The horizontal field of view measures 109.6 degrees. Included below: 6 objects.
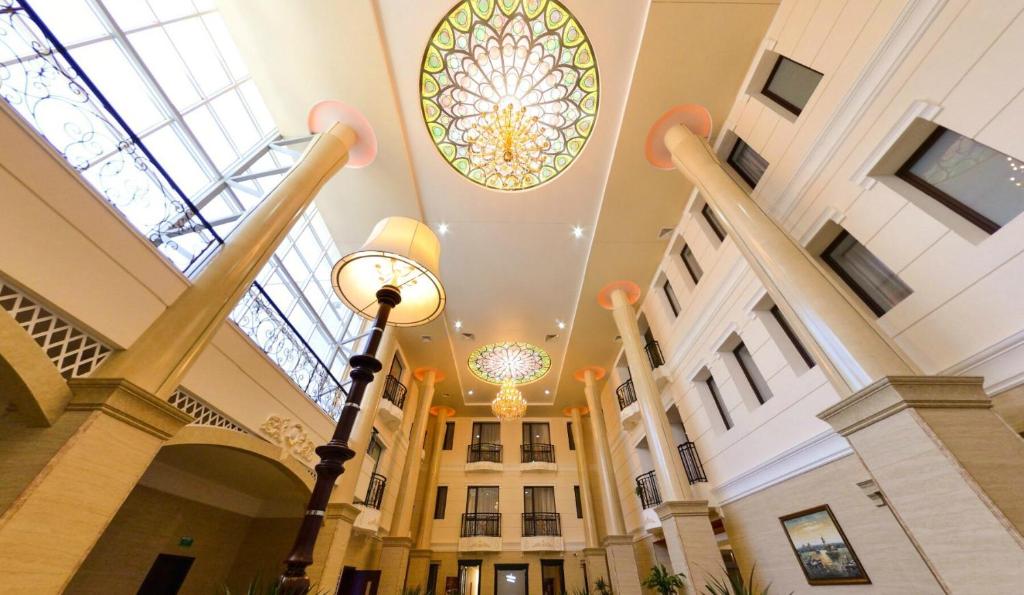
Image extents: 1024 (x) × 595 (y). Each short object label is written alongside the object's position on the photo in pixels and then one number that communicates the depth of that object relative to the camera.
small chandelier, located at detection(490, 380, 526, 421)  9.05
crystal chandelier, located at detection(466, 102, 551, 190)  4.79
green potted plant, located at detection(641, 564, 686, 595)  4.79
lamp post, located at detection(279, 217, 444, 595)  1.49
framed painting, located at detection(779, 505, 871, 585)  3.20
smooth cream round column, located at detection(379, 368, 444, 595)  7.89
